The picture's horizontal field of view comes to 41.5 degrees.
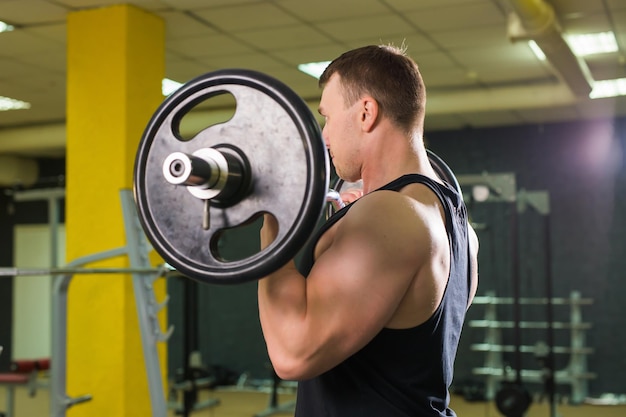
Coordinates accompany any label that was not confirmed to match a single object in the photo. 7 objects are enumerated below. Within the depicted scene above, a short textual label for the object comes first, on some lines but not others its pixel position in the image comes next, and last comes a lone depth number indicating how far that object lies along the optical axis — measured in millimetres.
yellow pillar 4102
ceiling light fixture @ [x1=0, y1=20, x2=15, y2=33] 4301
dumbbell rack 4648
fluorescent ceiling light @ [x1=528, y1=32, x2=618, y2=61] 4480
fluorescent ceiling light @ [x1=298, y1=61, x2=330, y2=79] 5047
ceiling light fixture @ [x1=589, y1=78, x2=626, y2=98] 4688
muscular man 1009
